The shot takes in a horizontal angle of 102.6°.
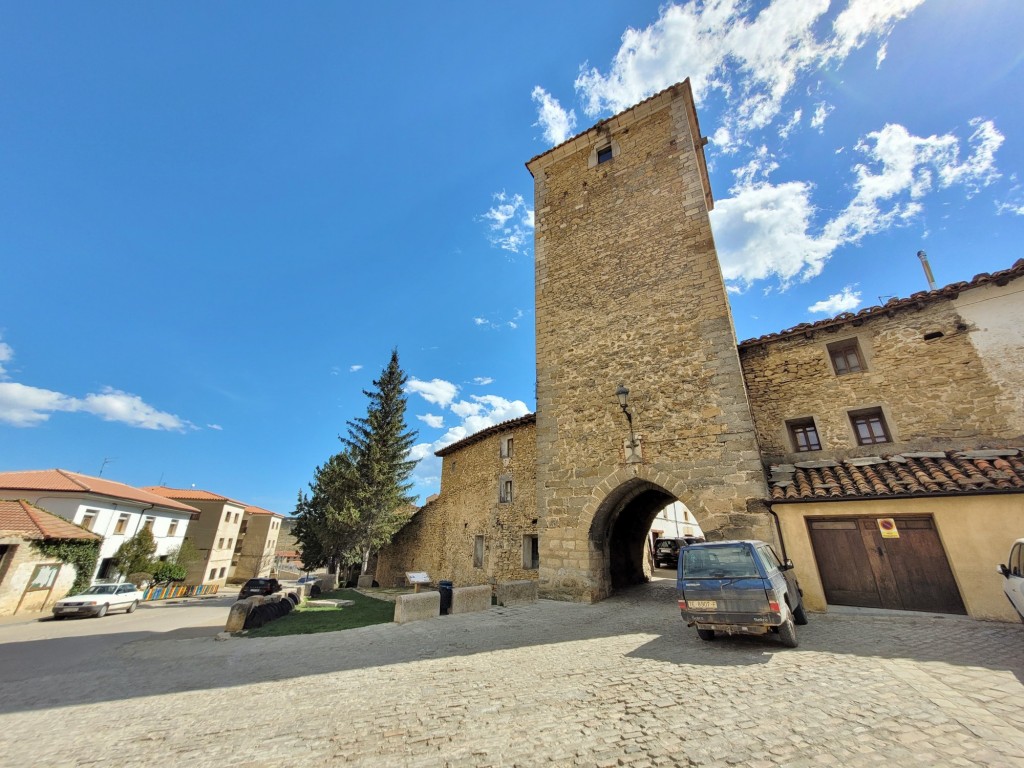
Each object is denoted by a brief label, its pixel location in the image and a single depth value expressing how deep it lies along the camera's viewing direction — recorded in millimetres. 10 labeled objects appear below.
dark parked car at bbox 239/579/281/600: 18422
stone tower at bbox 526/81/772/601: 9570
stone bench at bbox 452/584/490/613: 9336
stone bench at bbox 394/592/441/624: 8680
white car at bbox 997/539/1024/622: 5308
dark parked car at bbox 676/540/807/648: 5426
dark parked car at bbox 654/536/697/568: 19062
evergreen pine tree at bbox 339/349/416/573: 22156
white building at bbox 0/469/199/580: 21422
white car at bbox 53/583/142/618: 15664
